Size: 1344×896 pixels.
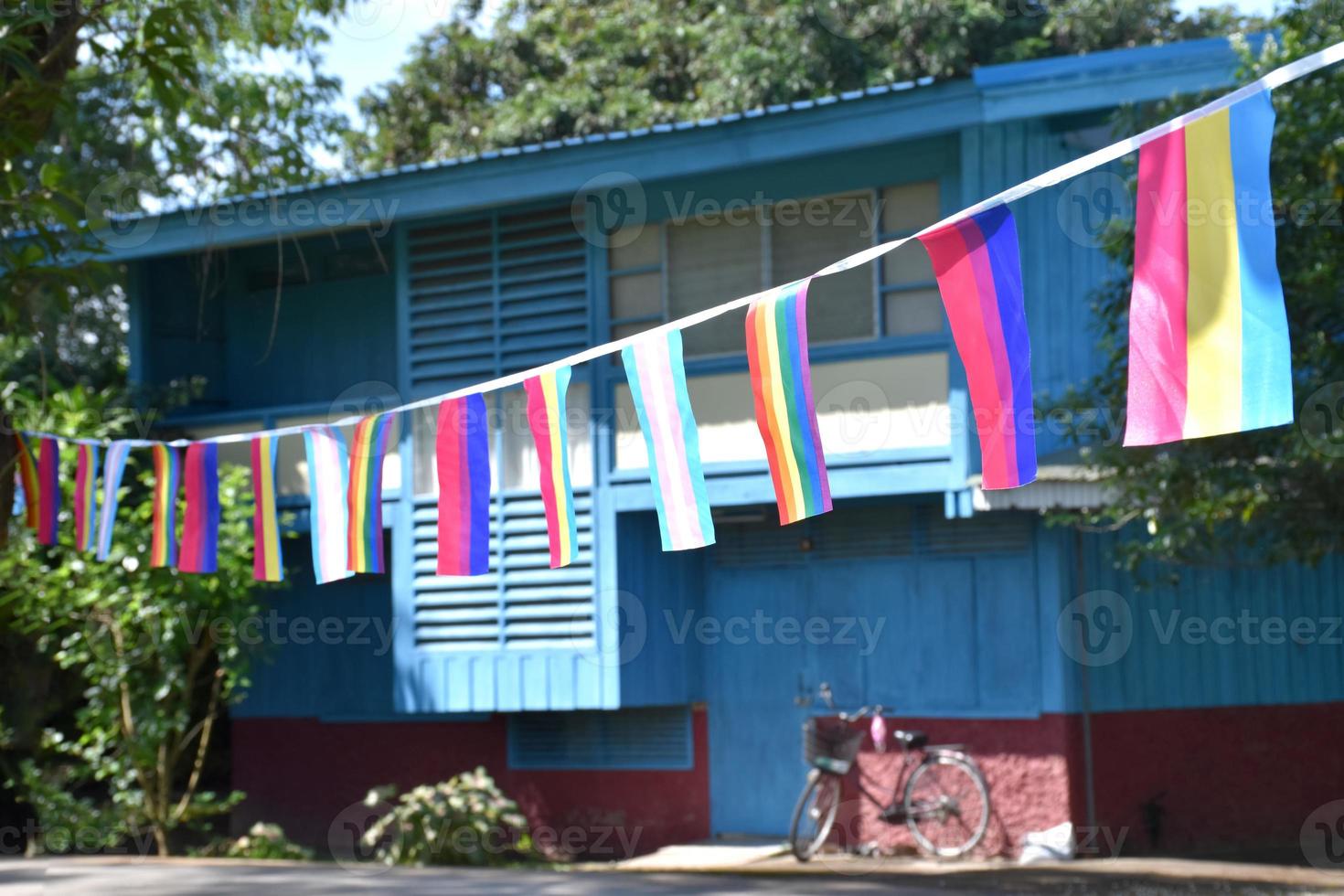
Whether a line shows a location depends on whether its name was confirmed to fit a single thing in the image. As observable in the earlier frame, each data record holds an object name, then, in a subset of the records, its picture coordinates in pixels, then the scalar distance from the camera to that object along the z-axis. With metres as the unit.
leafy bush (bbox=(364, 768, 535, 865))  12.17
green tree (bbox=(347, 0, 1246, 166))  19.50
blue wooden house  11.40
